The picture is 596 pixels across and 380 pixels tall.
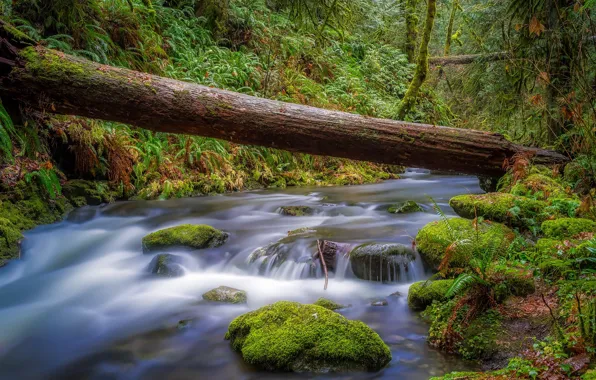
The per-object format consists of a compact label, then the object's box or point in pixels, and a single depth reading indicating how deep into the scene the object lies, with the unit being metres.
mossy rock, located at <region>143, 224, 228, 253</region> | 6.52
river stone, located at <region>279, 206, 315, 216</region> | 8.39
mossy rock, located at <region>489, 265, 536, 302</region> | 3.87
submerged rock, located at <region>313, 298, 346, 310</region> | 4.80
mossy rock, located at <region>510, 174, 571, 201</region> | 5.44
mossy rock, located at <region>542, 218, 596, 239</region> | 4.22
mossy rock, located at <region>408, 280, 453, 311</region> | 4.47
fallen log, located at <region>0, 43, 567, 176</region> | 4.22
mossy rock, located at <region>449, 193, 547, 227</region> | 5.13
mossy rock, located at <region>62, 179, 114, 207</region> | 7.99
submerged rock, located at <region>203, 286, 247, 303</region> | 5.18
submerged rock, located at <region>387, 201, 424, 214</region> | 8.27
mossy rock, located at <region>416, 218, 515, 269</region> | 4.11
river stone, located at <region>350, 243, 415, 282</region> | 5.36
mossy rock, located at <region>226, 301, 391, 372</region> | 3.58
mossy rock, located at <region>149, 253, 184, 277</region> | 5.96
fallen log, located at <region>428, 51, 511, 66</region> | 14.93
